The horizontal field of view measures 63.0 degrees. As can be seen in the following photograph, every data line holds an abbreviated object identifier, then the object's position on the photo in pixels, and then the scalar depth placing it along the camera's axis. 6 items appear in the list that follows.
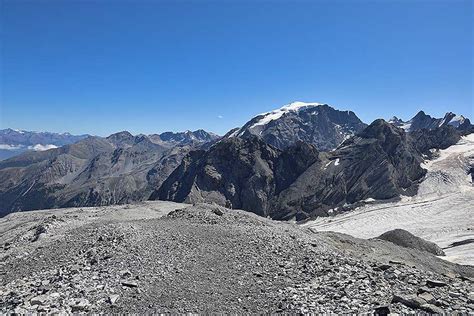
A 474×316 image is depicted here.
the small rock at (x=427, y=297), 14.53
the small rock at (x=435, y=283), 16.59
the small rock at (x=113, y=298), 16.19
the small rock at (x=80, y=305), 15.57
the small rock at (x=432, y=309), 13.68
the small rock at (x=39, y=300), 15.94
